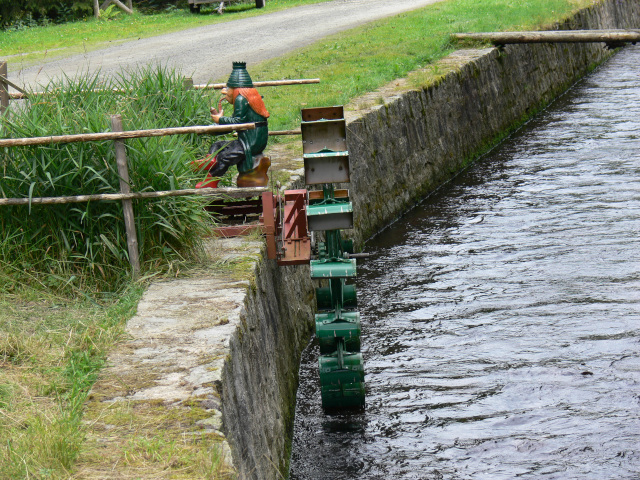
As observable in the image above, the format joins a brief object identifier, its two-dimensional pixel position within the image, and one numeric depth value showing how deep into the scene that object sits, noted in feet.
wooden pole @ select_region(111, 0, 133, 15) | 161.88
